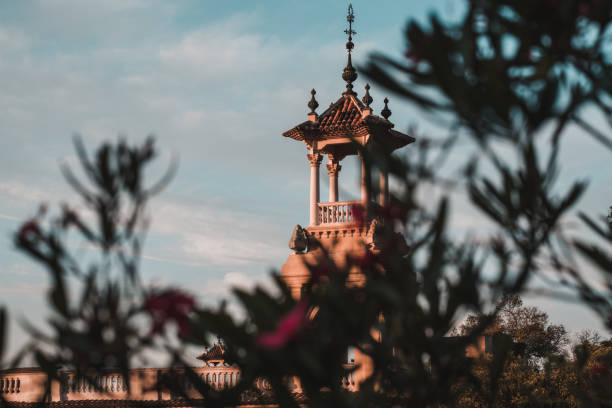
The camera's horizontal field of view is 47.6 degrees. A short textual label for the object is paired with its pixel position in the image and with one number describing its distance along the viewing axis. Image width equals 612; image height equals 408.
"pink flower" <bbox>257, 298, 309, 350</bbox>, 2.68
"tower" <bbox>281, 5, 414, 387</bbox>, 24.98
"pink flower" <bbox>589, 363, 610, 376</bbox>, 5.35
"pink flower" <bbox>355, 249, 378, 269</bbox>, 3.94
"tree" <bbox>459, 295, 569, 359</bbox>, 53.31
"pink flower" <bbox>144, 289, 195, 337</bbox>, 3.49
